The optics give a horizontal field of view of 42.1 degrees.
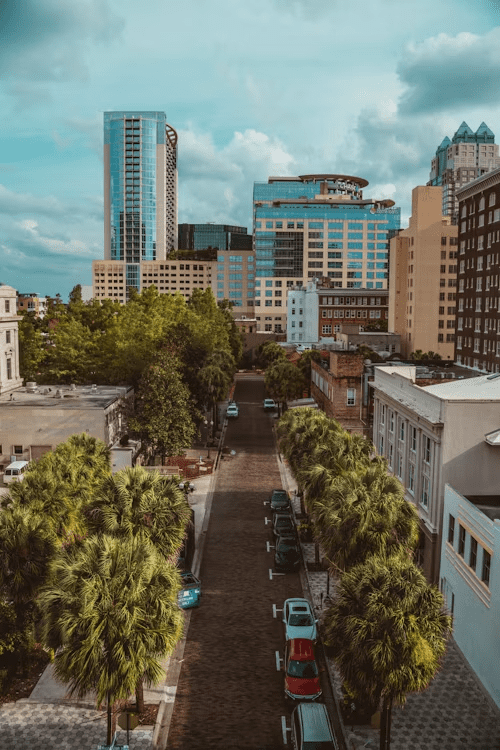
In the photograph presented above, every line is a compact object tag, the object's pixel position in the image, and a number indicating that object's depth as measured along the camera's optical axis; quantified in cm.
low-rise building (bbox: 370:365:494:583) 3206
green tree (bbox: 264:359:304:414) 7769
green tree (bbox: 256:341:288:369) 10396
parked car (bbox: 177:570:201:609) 2970
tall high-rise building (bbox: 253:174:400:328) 17800
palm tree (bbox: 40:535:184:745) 1767
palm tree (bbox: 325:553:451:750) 1806
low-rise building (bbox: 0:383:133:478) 5081
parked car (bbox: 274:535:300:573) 3444
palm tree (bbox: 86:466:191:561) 2475
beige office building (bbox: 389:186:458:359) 9914
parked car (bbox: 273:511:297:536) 3809
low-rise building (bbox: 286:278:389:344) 12938
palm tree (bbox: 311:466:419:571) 2477
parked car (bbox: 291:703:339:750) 1875
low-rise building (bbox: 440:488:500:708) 2317
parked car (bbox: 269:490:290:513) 4328
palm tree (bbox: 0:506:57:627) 2306
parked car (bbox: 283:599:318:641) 2583
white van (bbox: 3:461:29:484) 4772
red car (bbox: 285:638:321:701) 2261
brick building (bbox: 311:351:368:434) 6259
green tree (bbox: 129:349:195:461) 4966
